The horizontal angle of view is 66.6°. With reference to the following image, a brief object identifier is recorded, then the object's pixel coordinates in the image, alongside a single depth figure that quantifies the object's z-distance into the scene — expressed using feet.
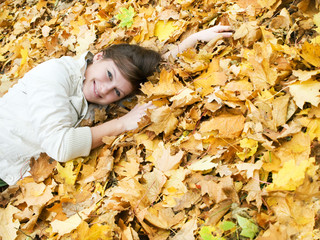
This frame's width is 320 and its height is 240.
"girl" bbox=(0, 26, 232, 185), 5.59
